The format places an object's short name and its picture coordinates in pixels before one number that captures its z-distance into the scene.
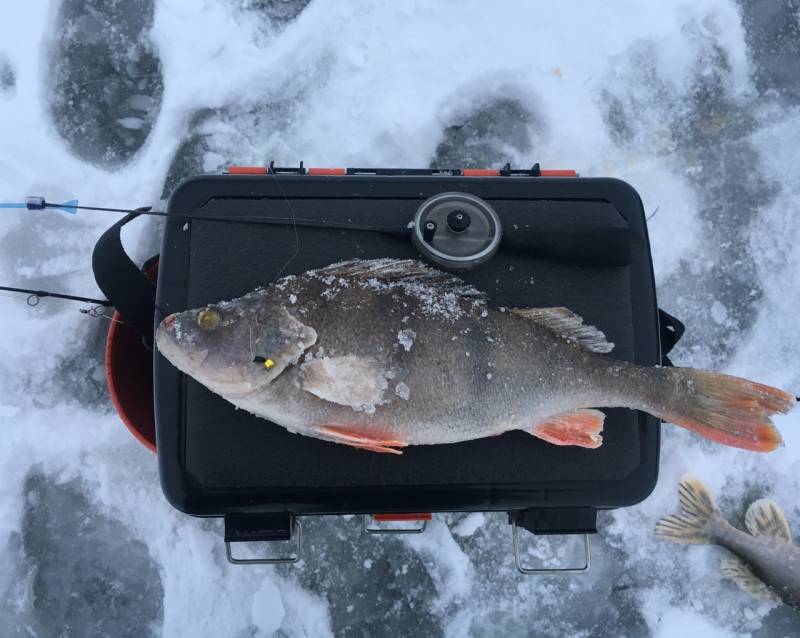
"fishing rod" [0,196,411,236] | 0.48
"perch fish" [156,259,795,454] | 0.43
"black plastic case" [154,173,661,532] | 0.48
